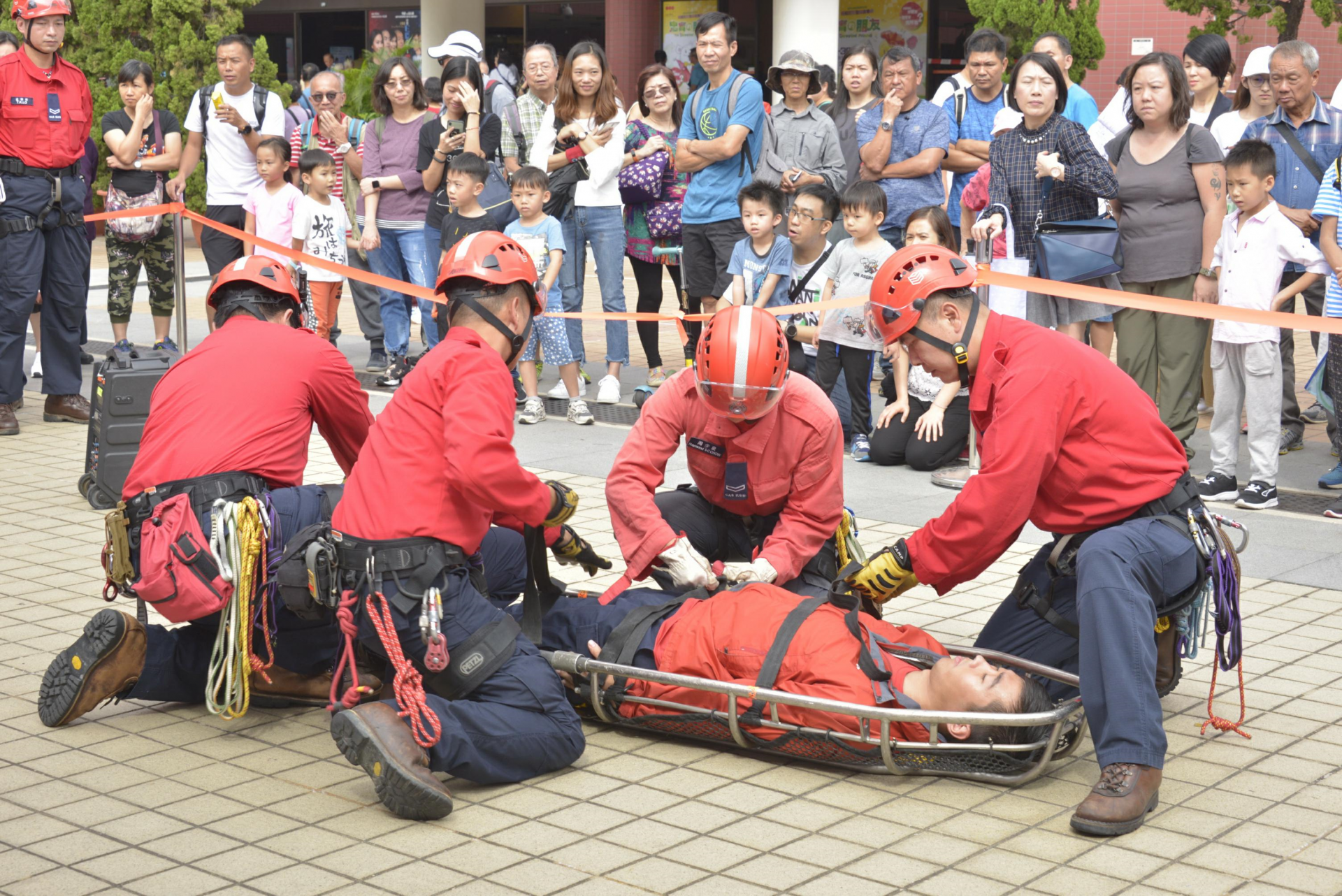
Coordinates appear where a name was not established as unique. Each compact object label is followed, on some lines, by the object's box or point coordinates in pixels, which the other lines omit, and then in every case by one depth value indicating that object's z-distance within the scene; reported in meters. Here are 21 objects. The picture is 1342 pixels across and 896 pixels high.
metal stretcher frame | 3.99
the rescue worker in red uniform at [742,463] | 4.71
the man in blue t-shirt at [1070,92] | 8.74
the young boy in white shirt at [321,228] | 10.36
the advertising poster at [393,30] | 26.45
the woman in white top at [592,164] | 9.66
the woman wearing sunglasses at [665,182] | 9.75
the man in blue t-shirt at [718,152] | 9.33
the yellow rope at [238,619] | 4.51
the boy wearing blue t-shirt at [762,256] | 8.50
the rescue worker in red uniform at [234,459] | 4.56
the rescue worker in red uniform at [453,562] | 4.11
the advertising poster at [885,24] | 22.52
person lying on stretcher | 4.10
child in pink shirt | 10.66
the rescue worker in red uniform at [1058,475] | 4.10
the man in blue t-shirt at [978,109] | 9.19
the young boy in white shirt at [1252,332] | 7.21
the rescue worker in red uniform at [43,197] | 8.95
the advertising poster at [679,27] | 22.80
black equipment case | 7.09
